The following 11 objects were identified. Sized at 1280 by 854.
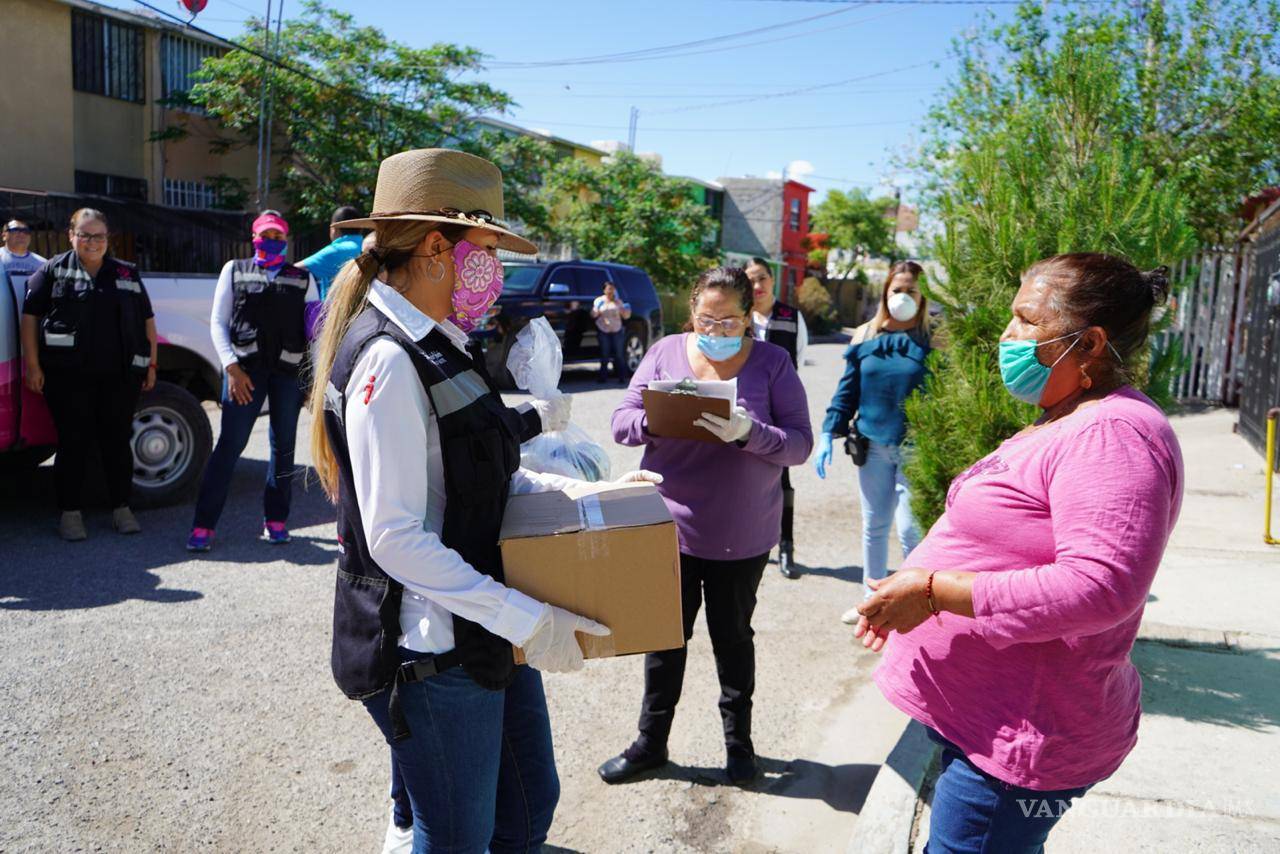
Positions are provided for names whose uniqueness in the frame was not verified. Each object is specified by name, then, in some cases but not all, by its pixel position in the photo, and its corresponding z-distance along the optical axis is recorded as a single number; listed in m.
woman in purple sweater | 3.67
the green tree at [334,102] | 19.91
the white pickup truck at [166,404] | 6.14
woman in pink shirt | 1.83
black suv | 14.59
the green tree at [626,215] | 27.98
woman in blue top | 5.22
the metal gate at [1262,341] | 9.45
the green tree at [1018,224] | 3.98
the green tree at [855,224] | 53.22
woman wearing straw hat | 1.96
